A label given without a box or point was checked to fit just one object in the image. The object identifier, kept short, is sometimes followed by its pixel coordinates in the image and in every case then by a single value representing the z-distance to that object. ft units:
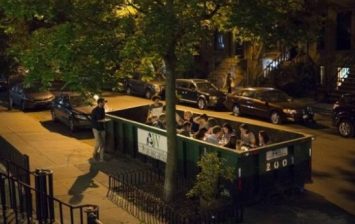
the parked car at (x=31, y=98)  85.56
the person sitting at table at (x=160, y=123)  48.21
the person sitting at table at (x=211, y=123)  46.71
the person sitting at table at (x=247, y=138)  41.09
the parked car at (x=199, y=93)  87.81
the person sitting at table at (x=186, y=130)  43.79
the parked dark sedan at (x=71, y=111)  65.51
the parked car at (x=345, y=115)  60.59
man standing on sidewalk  49.67
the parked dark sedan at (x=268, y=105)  70.69
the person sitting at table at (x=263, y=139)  40.34
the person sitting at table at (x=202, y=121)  46.10
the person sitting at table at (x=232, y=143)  38.81
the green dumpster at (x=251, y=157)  35.29
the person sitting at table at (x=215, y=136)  40.81
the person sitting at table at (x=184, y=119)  50.06
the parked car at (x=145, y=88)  102.63
